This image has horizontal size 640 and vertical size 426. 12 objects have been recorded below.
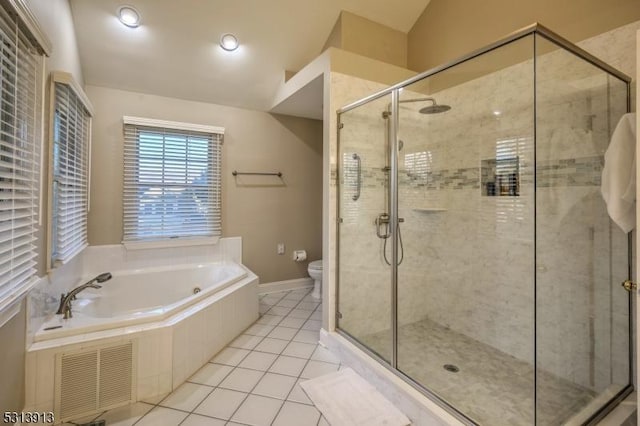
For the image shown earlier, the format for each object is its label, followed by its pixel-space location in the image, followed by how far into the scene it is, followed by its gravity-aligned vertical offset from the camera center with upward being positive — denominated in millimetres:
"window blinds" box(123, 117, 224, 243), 2941 +334
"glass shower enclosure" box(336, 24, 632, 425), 1676 -141
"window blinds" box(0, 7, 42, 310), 1223 +241
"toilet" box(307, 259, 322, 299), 3389 -693
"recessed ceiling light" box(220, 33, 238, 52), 2676 +1543
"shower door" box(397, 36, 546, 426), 1892 -126
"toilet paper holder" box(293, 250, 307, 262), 3797 -518
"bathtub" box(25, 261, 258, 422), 1558 -802
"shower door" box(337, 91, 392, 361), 2293 -41
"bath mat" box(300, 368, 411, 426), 1593 -1072
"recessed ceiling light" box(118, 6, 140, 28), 2334 +1543
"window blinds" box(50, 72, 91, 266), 1919 +327
